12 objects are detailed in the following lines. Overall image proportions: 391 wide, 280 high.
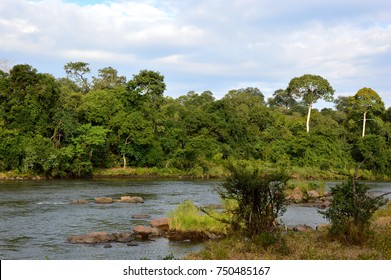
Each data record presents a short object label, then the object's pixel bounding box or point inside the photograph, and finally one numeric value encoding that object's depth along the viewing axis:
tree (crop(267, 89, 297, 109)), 92.88
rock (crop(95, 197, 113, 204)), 26.57
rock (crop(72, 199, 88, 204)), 25.92
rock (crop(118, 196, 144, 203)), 27.22
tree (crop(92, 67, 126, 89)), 63.94
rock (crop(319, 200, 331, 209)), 25.78
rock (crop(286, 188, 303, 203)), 27.87
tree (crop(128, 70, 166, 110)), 55.19
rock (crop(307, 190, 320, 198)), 29.34
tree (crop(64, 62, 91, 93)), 64.38
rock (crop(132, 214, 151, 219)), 21.33
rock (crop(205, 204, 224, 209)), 24.13
